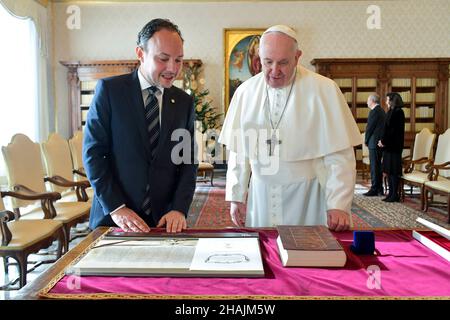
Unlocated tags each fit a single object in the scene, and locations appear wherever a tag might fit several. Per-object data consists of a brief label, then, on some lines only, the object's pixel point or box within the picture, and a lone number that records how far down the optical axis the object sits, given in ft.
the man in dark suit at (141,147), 6.11
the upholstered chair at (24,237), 10.78
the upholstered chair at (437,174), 20.82
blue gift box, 4.92
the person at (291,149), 7.78
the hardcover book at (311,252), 4.43
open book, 4.16
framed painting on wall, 37.17
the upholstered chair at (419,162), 23.65
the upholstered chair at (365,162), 34.43
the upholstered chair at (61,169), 16.49
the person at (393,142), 24.95
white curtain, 30.17
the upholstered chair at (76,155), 19.72
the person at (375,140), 27.02
